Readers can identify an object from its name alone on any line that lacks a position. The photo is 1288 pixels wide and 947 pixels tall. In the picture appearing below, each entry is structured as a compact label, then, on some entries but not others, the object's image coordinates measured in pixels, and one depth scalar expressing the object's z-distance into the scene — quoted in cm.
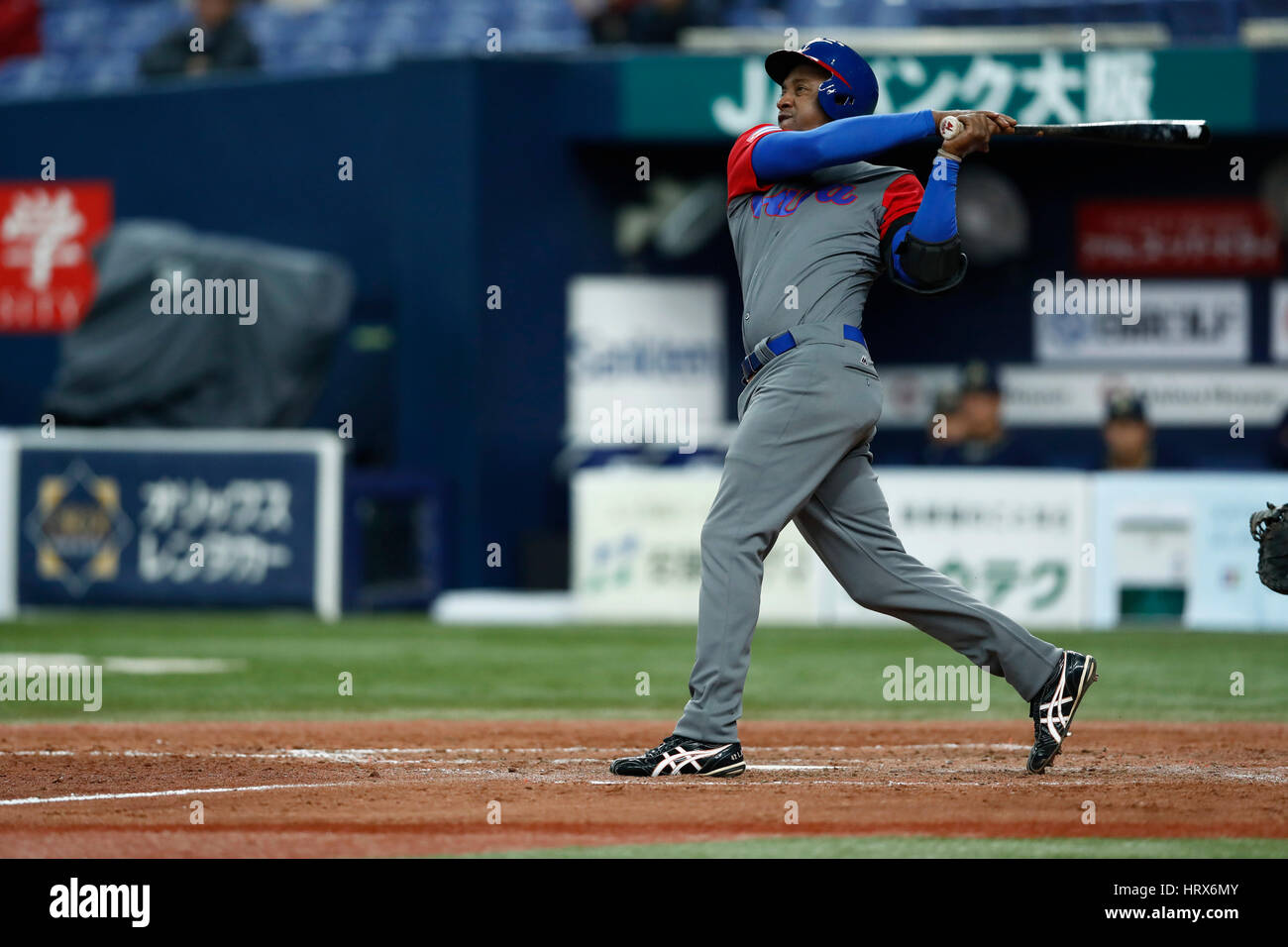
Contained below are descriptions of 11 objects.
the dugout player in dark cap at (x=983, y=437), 1377
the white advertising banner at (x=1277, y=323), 1697
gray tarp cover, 1524
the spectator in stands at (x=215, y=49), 1747
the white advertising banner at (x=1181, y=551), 1302
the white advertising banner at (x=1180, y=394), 1694
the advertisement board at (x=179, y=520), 1419
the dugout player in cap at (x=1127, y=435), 1354
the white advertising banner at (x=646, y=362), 1656
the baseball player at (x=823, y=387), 579
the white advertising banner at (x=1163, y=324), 1697
